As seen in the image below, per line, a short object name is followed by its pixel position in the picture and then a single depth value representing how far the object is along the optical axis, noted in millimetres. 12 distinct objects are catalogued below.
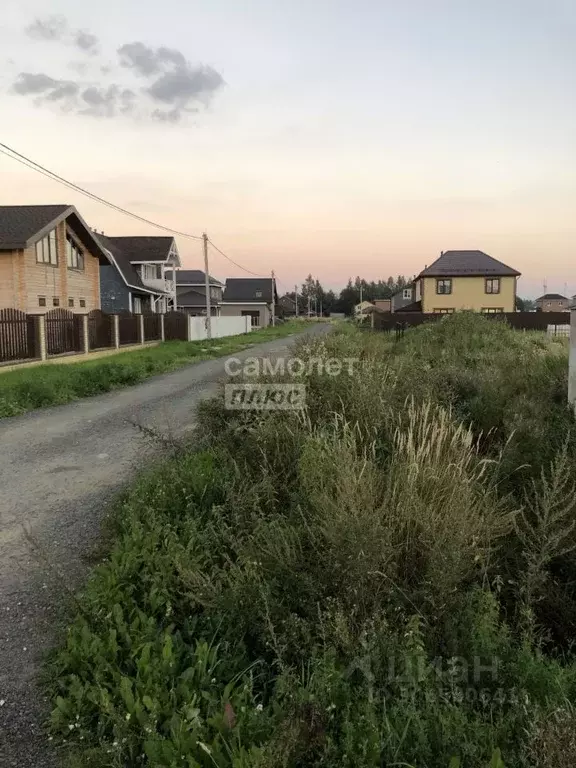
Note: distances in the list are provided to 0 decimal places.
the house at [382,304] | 97250
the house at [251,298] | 66781
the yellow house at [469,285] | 47438
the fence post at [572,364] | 5875
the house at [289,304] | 114012
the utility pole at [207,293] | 32662
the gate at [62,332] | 16828
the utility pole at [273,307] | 70300
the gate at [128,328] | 22922
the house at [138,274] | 33531
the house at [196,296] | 58631
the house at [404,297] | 63875
